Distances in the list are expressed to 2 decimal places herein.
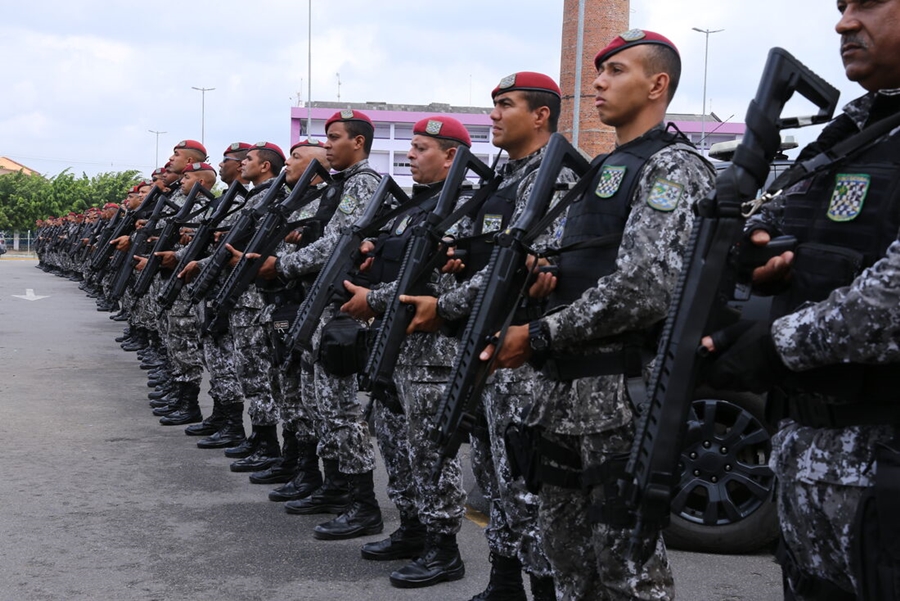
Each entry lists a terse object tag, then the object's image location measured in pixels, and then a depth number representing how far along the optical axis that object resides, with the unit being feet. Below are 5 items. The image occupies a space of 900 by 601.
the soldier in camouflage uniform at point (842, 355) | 6.23
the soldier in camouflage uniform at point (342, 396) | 17.37
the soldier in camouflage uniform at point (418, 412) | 14.60
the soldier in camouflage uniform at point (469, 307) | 12.29
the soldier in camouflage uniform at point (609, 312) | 9.02
